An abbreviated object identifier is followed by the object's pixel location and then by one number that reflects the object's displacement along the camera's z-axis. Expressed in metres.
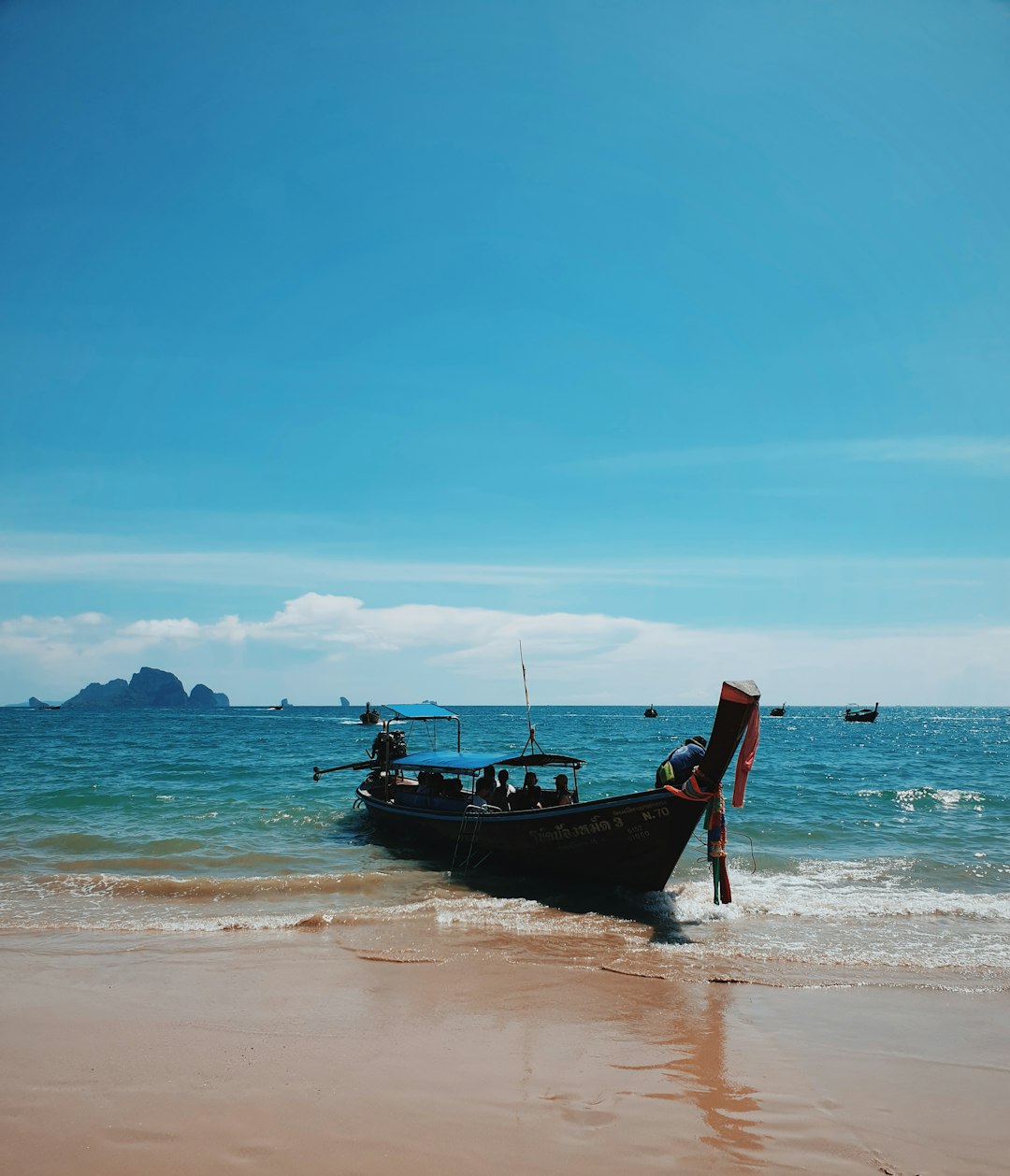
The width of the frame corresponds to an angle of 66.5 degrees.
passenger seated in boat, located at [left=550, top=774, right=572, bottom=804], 16.33
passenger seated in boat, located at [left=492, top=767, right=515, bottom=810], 17.09
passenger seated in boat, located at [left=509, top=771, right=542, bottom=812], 16.59
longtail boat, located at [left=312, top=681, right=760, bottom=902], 11.97
